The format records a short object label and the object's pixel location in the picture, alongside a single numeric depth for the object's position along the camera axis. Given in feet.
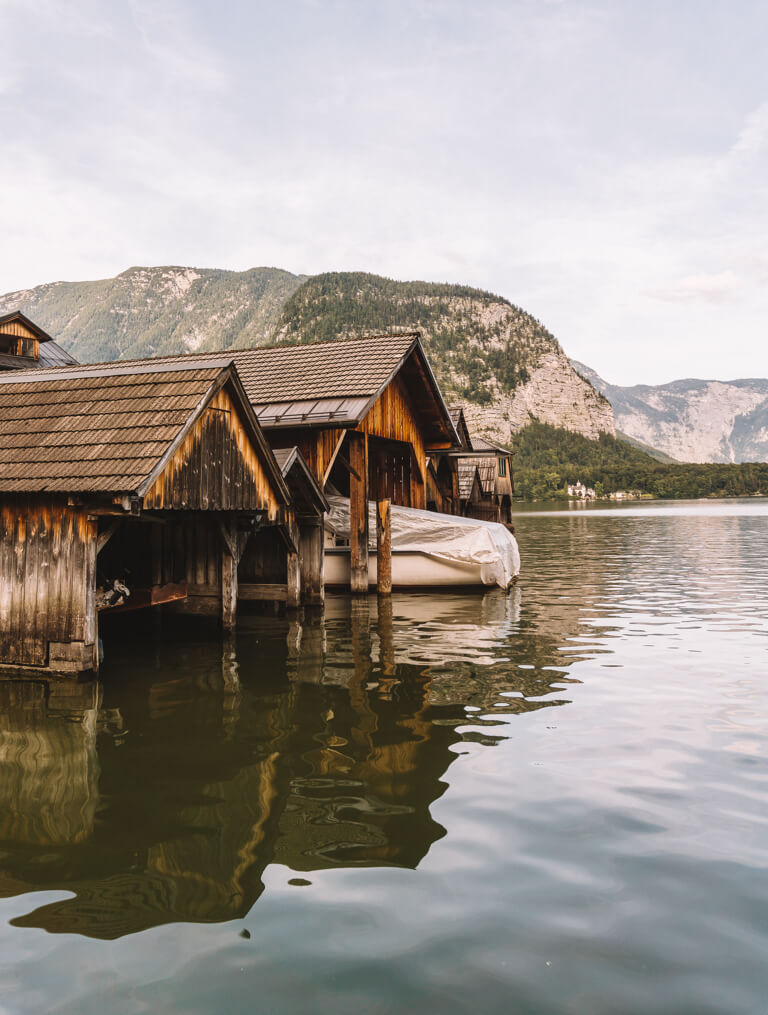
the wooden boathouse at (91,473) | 33.71
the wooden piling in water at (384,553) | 64.13
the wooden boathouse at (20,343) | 112.88
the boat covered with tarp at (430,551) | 67.10
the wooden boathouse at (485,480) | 140.15
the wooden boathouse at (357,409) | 60.80
